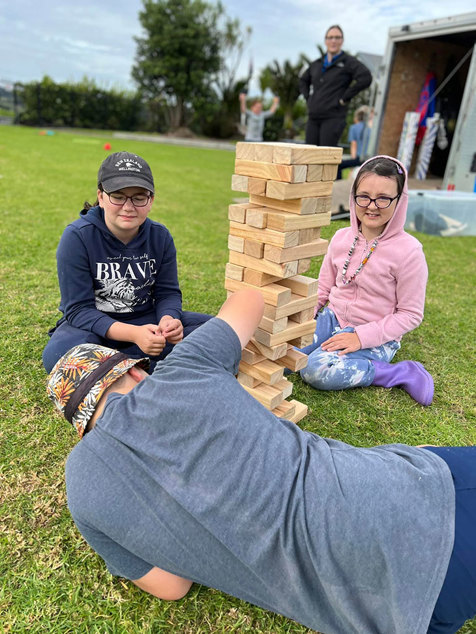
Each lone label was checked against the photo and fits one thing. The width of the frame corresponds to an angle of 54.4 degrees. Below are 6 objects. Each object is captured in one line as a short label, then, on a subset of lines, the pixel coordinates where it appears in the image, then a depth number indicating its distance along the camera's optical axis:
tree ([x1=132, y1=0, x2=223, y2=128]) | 28.39
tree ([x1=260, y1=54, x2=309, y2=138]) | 29.44
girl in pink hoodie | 2.55
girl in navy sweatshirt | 2.20
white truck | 7.86
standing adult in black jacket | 5.96
